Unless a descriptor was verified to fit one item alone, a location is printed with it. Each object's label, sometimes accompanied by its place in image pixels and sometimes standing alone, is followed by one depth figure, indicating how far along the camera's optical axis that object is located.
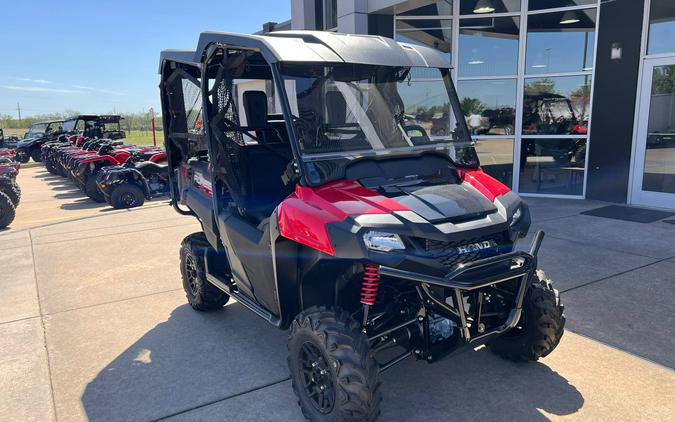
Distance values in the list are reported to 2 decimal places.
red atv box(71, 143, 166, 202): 11.19
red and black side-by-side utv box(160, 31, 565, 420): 2.52
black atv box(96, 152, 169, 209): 10.10
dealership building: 8.07
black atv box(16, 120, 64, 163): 21.99
